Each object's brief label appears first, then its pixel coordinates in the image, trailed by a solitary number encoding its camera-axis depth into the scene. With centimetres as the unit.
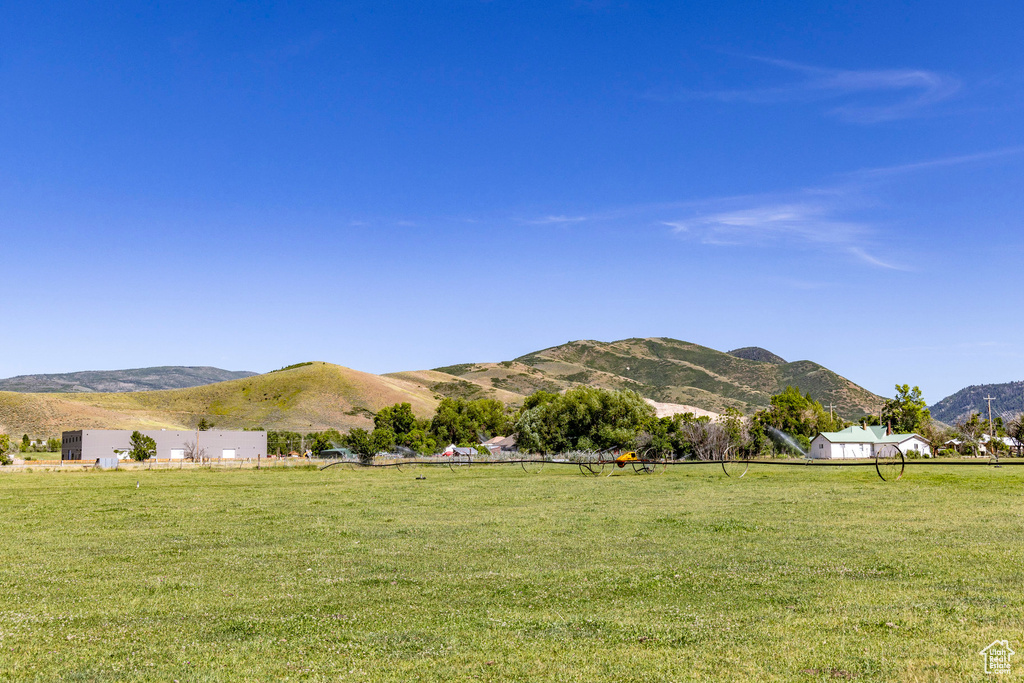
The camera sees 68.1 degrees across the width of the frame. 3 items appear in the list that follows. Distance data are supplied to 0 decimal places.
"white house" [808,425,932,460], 13538
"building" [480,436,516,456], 12192
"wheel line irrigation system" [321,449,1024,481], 6588
